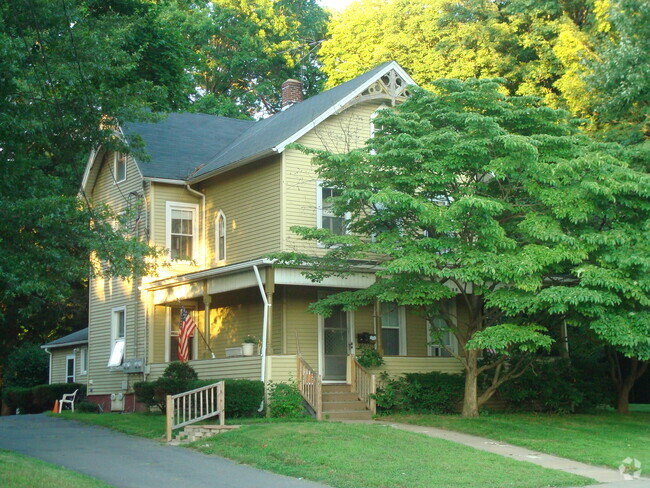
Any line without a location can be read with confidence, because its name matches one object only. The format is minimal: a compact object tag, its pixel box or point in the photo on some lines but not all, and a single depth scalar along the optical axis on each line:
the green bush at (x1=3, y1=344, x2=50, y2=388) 36.12
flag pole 23.22
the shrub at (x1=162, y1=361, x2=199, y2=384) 21.59
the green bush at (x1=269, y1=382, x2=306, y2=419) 19.64
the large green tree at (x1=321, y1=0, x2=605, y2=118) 28.25
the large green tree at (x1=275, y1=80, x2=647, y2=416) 17.17
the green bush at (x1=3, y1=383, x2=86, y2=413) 29.75
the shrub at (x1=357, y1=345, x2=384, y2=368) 21.25
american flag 22.89
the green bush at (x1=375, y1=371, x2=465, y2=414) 21.08
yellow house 22.03
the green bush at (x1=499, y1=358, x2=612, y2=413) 22.44
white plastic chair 27.80
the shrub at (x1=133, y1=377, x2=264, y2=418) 19.66
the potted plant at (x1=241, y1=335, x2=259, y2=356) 21.42
